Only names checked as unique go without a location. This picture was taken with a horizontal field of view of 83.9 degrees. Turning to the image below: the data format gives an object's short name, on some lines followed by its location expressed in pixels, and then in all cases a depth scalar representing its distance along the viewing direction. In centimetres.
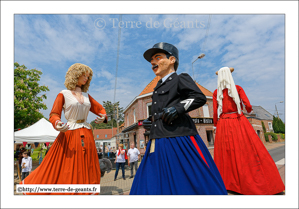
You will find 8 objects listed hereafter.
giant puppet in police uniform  157
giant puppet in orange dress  207
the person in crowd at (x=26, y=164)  498
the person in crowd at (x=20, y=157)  571
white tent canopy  499
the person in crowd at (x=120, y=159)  734
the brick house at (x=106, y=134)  3275
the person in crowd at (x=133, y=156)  780
